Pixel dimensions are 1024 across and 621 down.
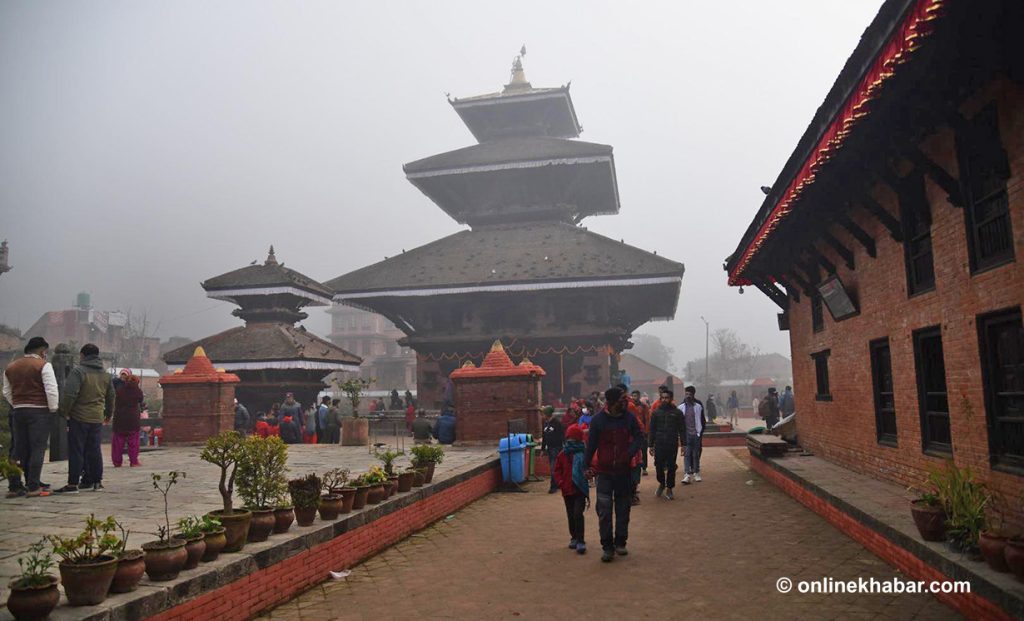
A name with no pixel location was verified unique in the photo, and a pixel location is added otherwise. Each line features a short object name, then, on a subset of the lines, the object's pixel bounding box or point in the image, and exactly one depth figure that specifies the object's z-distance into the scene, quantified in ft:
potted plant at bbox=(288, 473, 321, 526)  21.03
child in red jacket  25.26
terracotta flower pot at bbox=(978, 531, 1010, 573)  15.11
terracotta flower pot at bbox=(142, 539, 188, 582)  14.73
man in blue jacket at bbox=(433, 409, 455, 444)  52.75
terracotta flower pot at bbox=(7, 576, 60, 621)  12.14
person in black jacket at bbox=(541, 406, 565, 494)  40.81
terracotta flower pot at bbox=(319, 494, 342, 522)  22.02
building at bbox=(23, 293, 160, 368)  245.65
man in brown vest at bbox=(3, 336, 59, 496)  26.16
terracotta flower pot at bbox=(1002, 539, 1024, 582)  14.48
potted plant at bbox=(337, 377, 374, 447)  54.75
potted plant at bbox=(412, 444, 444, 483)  30.89
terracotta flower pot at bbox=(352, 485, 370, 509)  23.99
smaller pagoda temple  83.15
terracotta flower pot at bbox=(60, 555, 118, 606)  13.01
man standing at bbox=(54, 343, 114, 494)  27.63
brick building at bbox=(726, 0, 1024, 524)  18.19
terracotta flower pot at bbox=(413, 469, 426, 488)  29.28
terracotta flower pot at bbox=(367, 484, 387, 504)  25.02
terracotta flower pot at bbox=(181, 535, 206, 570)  15.67
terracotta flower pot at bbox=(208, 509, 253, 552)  17.51
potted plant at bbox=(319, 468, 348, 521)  22.05
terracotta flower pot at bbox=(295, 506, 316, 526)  21.03
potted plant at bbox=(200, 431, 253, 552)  17.53
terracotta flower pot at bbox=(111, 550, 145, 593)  13.91
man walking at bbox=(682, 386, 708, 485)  41.78
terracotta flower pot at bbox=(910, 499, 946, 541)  18.33
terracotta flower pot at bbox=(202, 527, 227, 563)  16.48
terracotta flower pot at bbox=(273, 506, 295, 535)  19.74
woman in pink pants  35.76
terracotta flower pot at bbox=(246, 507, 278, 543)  18.60
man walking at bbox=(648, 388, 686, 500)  37.58
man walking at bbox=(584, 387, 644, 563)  23.71
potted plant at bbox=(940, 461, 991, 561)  17.07
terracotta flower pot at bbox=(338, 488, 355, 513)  23.08
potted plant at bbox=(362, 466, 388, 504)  25.08
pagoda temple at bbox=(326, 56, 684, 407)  87.45
